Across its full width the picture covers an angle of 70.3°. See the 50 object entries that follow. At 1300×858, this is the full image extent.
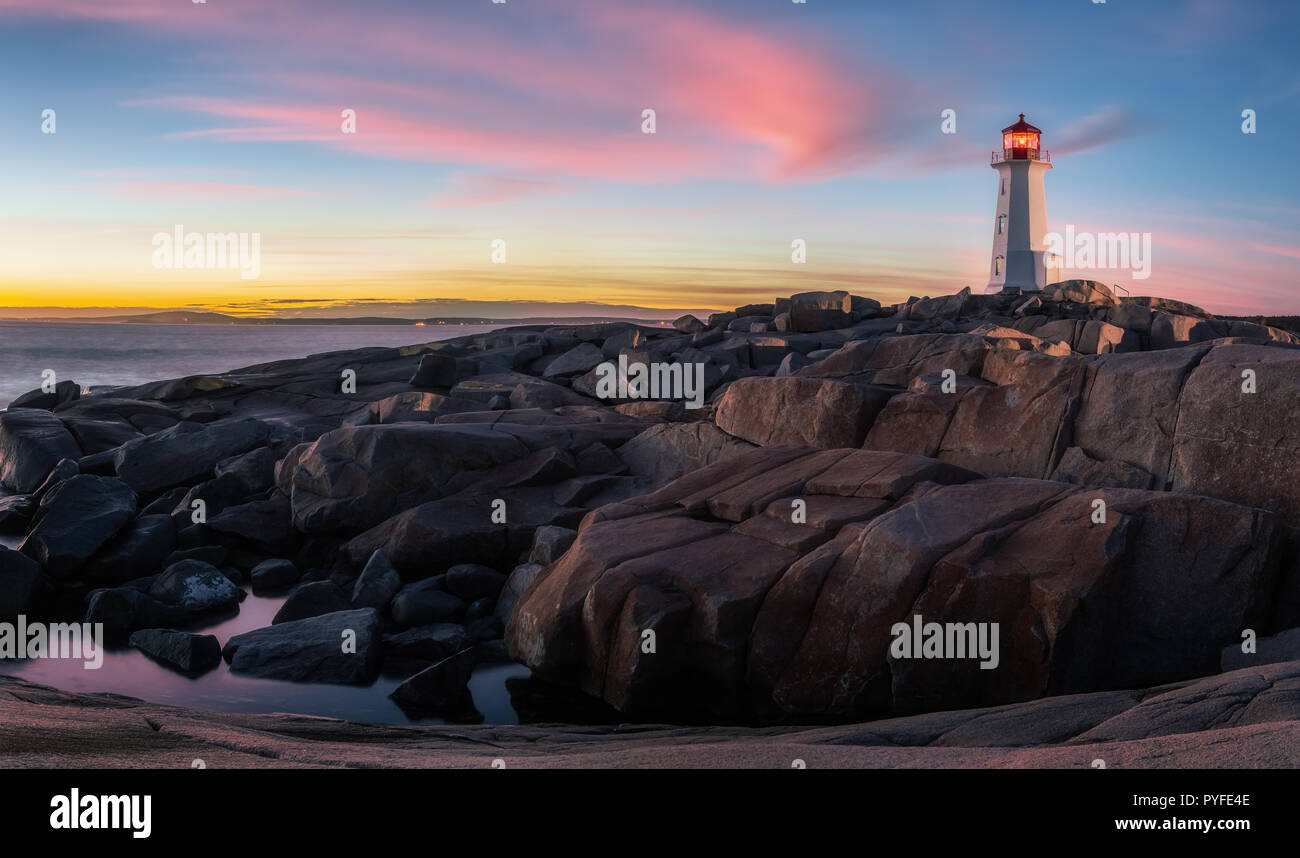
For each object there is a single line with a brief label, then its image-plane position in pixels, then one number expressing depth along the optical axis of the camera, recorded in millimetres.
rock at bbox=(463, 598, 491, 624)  11467
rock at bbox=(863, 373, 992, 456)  11891
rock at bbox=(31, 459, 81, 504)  16781
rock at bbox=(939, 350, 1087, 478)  10922
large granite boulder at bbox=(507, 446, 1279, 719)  7875
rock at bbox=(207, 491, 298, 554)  14508
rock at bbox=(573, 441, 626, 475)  14805
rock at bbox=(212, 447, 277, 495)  16609
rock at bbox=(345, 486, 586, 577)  12758
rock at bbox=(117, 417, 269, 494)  17516
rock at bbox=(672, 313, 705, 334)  34250
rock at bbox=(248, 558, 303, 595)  13391
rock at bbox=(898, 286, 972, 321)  37625
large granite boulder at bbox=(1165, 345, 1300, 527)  9031
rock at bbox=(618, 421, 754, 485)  13859
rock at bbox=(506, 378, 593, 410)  20516
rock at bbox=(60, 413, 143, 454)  20344
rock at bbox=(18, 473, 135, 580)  12852
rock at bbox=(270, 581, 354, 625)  11477
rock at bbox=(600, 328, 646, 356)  27547
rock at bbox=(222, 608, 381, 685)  9992
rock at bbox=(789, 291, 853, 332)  31612
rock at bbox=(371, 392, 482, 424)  19281
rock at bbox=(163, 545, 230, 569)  13766
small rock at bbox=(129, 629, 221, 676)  10273
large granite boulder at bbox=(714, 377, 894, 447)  12547
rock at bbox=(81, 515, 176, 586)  13047
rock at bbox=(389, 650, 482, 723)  9336
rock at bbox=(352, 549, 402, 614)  11773
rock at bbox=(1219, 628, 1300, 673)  7375
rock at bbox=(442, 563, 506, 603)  12039
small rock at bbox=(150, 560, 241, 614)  12195
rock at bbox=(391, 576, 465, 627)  11430
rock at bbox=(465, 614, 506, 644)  11008
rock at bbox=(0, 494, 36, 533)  15802
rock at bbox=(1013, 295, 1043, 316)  37059
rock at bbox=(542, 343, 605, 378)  25906
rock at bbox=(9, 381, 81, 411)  25047
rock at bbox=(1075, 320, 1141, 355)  28600
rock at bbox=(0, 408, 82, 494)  18562
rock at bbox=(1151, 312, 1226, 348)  31422
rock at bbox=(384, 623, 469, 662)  10719
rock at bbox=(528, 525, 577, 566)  11375
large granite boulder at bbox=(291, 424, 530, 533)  14055
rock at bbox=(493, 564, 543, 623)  11227
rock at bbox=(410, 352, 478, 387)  24016
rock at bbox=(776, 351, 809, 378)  20283
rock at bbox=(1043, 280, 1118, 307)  42188
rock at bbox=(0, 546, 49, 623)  11508
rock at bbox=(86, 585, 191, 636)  11375
